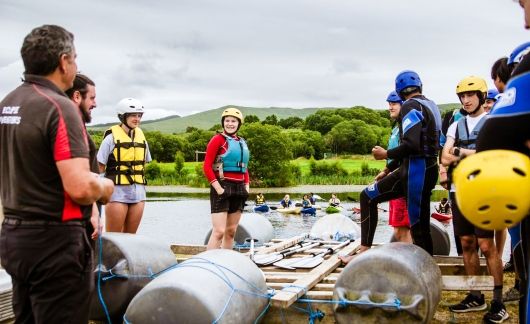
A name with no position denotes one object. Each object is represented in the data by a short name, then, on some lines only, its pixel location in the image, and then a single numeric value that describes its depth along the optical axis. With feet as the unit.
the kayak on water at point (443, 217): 75.47
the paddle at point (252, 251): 24.09
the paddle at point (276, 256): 23.97
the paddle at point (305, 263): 22.80
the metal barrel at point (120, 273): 18.08
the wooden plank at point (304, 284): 17.10
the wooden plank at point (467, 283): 18.93
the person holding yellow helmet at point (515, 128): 8.01
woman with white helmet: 22.91
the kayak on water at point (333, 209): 103.24
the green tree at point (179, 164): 256.66
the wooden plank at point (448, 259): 26.14
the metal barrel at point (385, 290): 16.06
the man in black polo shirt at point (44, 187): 10.26
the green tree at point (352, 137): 367.66
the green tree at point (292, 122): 507.05
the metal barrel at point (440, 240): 31.06
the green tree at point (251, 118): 442.50
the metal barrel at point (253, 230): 33.45
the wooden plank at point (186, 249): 28.93
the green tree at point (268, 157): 221.66
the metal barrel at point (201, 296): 14.62
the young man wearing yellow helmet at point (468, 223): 18.89
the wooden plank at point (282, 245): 27.40
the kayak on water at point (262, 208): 108.79
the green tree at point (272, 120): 481.18
